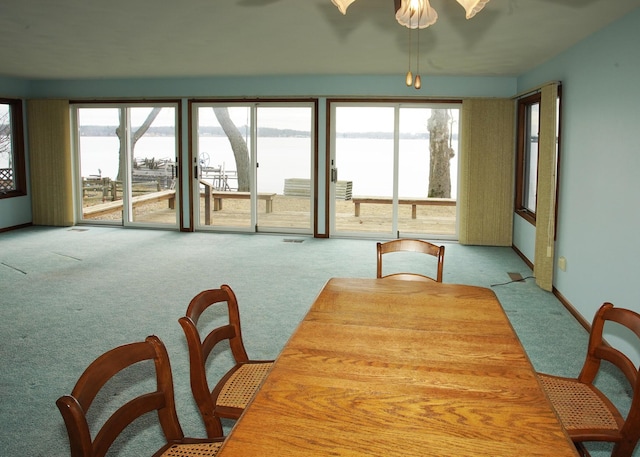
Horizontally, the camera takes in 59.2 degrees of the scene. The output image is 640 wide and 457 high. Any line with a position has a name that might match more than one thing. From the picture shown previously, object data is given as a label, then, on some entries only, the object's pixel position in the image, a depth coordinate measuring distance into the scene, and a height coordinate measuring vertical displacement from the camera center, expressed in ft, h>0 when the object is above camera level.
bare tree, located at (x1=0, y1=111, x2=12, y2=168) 27.58 +1.74
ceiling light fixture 6.75 +2.07
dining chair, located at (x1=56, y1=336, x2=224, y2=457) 4.20 -2.03
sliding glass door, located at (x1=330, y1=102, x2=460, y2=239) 26.03 +0.77
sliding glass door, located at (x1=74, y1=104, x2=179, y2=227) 28.04 +0.73
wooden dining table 4.14 -1.92
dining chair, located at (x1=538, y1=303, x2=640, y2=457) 5.91 -2.69
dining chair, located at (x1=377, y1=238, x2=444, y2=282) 10.07 -1.33
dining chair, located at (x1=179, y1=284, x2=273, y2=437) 6.22 -2.52
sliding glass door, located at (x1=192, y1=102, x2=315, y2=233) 26.71 +0.52
